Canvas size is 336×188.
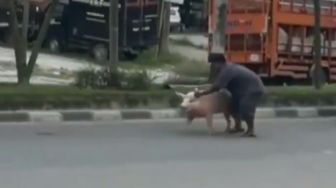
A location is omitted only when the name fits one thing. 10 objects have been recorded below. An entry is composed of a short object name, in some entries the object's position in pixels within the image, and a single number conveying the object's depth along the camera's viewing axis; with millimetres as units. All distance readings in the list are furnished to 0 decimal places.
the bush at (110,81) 18844
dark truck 32969
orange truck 25875
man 15062
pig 15078
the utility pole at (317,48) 20922
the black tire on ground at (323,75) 26234
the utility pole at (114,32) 19750
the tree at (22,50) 18234
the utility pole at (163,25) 33500
